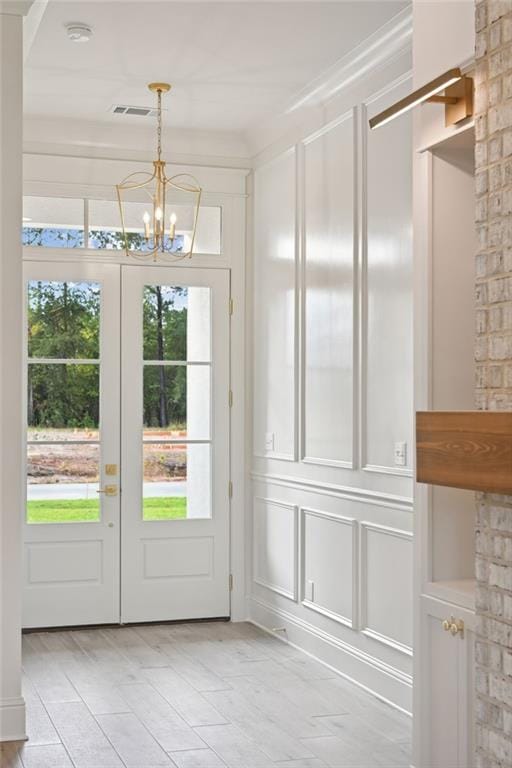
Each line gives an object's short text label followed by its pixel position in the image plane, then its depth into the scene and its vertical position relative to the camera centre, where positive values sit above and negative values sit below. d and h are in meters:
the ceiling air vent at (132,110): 5.87 +1.68
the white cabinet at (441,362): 3.39 +0.12
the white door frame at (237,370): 6.54 +0.18
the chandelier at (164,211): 6.38 +1.18
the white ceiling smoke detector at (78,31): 4.57 +1.67
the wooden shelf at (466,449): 2.65 -0.14
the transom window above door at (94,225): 6.23 +1.08
